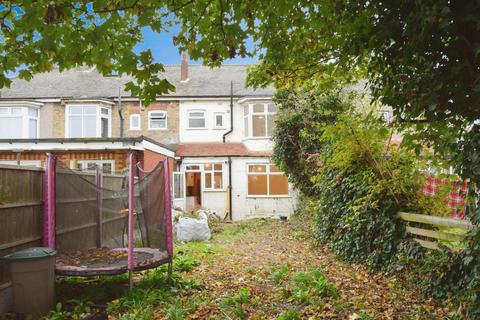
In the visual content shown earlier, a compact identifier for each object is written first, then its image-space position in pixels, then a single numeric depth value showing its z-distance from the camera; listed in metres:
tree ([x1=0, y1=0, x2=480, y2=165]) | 3.62
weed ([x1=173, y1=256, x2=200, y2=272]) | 9.09
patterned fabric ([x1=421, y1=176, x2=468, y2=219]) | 7.73
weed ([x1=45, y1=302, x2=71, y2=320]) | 6.07
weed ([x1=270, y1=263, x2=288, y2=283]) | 7.82
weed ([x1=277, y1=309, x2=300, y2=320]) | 5.41
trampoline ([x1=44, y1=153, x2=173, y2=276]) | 7.21
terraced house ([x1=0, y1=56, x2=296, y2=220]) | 24.12
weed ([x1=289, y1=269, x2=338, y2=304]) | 6.27
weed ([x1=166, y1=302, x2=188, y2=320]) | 5.72
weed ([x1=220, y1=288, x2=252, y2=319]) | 5.87
